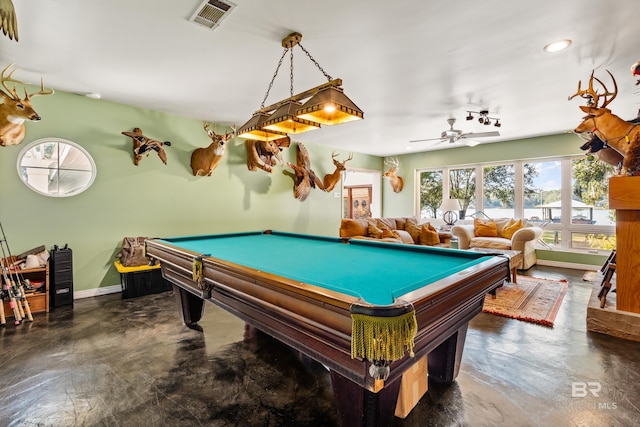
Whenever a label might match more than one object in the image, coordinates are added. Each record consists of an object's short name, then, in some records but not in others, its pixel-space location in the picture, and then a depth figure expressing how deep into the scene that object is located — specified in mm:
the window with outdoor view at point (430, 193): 7543
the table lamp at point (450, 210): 6543
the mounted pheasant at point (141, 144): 4062
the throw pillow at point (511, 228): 5609
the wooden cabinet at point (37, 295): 3209
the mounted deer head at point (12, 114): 2918
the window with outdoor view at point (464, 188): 6935
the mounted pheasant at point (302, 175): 6094
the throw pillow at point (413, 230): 5773
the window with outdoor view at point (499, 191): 6414
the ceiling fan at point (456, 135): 4493
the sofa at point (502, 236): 5113
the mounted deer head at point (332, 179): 6635
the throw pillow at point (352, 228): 5078
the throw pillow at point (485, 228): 5879
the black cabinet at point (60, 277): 3432
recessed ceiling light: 2447
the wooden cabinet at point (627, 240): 2656
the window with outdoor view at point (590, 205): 5359
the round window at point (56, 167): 3492
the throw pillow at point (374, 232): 5000
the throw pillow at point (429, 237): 5621
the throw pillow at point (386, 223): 5504
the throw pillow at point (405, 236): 5448
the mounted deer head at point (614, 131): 2717
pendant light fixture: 2107
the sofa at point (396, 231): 5074
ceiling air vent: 2023
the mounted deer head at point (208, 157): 4406
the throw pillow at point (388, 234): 5078
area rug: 3150
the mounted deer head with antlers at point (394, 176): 7754
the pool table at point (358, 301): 997
